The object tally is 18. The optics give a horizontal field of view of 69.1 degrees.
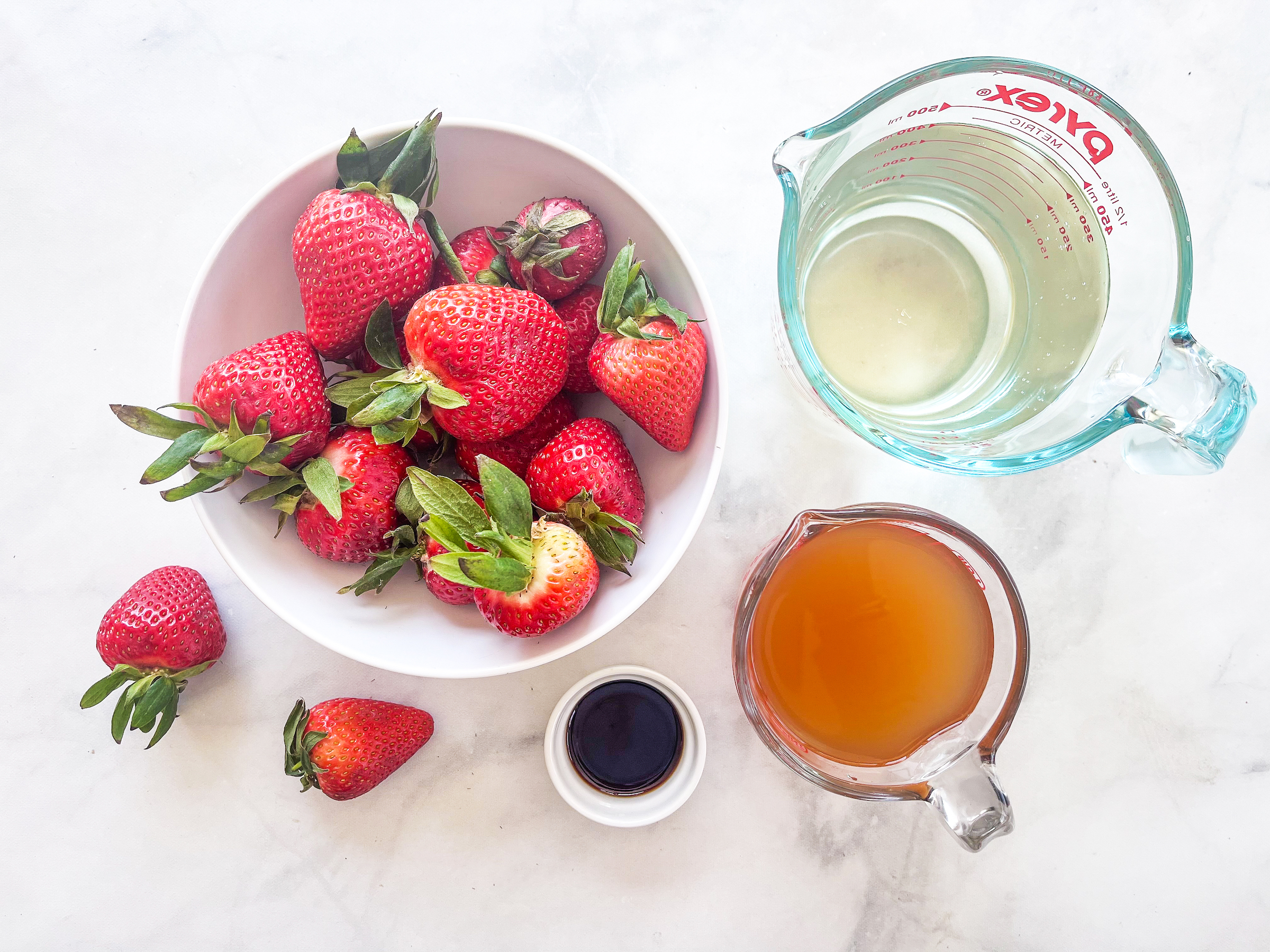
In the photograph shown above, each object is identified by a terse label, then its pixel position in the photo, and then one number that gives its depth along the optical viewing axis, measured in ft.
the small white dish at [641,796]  1.11
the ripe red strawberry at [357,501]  0.91
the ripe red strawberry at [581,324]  1.00
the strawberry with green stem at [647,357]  0.90
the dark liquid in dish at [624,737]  1.17
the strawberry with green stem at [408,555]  0.93
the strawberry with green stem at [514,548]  0.87
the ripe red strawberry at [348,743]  1.09
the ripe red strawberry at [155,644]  1.08
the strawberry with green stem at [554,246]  0.95
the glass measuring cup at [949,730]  0.99
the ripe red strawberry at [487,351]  0.87
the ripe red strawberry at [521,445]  0.97
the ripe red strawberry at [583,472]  0.92
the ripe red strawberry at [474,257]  0.97
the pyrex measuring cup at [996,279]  0.88
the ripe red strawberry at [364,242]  0.88
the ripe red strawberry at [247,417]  0.86
